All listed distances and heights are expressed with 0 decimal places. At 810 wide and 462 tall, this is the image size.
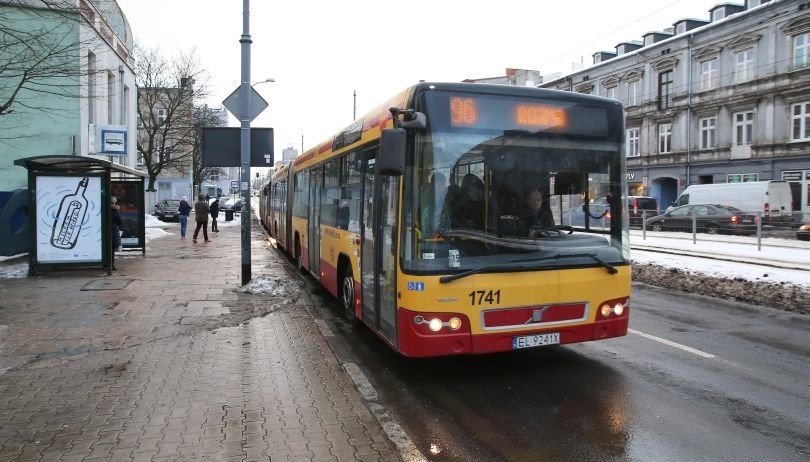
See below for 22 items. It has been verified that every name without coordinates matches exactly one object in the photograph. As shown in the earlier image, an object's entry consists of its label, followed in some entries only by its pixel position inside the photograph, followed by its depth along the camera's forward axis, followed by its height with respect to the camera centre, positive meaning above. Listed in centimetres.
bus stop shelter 1150 +4
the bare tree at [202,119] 4435 +759
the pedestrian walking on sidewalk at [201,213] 2141 +4
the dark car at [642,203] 3105 +69
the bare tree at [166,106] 4178 +794
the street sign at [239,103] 1063 +203
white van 2655 +101
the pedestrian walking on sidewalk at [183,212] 2288 +6
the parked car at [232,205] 4578 +74
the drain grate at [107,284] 1052 -130
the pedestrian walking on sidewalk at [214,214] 2846 -1
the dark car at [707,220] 1758 -12
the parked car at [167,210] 4066 +28
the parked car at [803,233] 1629 -47
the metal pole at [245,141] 1055 +135
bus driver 538 +4
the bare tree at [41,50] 1084 +354
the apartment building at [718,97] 3198 +738
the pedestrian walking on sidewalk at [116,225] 1481 -28
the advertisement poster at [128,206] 1619 +22
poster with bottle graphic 1161 -9
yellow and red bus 499 -5
